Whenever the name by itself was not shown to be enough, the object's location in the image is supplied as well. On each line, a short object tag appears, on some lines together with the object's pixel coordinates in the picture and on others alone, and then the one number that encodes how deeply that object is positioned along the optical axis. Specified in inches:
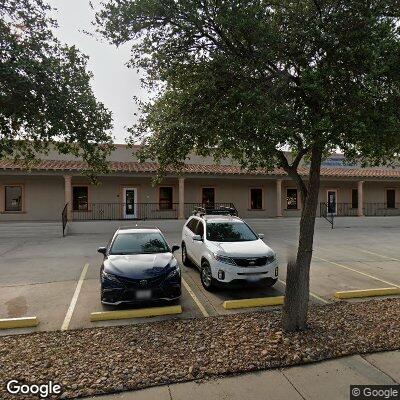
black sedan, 234.8
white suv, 270.8
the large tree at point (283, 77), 179.2
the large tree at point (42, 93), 168.9
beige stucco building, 756.6
